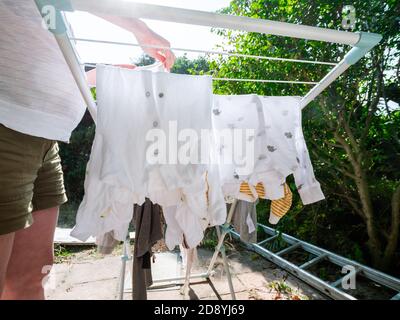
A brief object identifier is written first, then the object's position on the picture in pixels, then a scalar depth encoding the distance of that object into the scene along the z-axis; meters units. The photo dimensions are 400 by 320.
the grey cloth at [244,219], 1.88
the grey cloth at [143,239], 1.55
